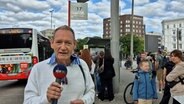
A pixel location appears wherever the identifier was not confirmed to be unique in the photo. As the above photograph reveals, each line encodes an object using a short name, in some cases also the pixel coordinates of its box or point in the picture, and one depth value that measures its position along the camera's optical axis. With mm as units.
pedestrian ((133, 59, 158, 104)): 3024
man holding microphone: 1101
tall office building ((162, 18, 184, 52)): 51740
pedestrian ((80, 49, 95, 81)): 4594
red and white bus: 7296
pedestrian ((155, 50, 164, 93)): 5940
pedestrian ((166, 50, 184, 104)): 2747
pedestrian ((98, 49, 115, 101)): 4949
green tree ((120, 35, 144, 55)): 39932
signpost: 5495
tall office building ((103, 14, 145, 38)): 49193
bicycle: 4598
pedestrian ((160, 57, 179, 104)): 4039
